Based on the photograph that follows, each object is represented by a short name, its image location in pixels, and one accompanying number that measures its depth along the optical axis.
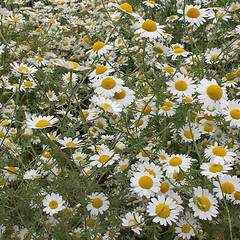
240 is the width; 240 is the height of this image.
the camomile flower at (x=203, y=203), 0.39
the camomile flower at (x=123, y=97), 0.42
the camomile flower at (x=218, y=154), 0.39
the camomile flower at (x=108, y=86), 0.40
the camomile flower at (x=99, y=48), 0.43
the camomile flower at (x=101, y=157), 0.42
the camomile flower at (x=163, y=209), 0.39
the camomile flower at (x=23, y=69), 0.41
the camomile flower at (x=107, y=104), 0.40
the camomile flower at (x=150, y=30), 0.43
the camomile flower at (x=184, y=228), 0.41
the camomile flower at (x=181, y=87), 0.43
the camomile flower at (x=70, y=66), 0.37
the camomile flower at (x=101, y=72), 0.42
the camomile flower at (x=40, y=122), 0.38
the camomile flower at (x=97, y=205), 0.42
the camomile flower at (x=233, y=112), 0.42
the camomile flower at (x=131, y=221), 0.39
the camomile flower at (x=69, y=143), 0.42
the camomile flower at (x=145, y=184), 0.40
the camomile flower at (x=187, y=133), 0.46
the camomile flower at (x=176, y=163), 0.40
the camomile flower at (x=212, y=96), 0.41
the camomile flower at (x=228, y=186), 0.40
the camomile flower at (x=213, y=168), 0.38
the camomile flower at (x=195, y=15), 0.49
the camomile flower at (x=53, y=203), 0.41
